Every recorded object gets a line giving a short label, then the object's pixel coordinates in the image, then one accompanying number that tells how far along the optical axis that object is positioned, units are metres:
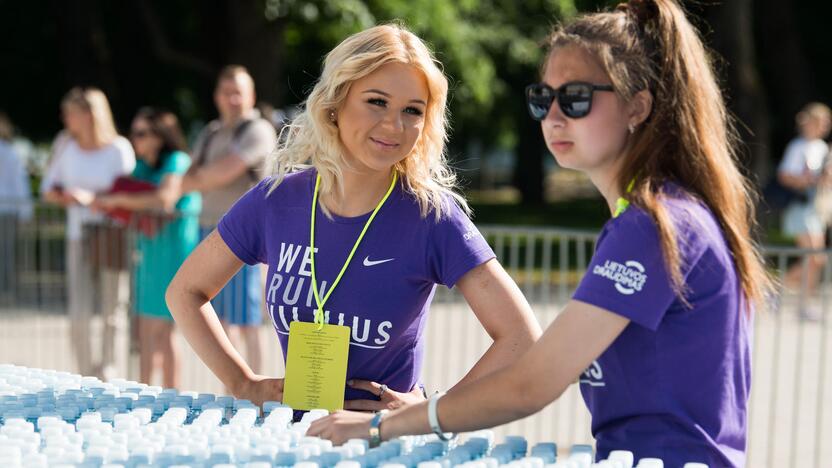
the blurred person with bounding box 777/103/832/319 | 11.96
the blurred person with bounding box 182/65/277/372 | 7.41
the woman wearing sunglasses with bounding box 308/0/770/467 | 2.26
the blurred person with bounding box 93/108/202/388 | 7.54
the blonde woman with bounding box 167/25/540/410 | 2.99
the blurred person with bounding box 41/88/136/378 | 8.45
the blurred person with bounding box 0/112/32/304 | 10.85
